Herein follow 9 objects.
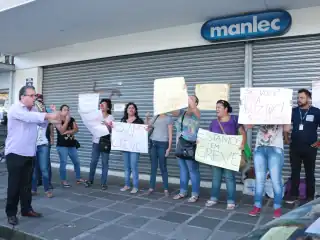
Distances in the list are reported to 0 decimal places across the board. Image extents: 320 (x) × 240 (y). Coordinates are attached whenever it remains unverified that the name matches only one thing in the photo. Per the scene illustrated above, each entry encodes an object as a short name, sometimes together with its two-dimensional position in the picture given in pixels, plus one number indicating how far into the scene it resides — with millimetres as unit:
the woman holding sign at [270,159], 4309
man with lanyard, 4852
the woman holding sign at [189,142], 5090
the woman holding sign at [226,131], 4844
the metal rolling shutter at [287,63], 5750
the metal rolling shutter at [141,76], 6500
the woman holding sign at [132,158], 5785
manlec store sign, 5727
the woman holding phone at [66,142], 6137
